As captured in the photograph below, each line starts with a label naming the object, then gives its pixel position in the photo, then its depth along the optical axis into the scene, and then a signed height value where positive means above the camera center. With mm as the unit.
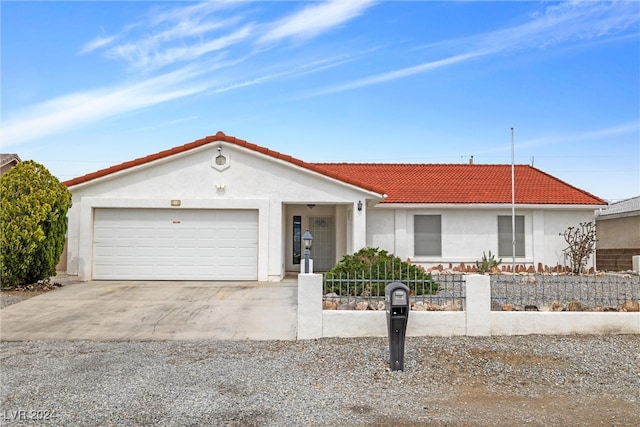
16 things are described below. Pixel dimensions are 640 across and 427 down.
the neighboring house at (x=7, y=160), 23422 +4363
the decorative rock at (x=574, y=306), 8109 -894
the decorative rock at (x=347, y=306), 8098 -902
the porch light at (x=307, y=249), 8039 +36
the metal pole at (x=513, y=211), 16169 +1343
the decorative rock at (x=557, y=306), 8178 -905
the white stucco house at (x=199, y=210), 13977 +1171
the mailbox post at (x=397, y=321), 6180 -876
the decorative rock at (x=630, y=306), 8156 -898
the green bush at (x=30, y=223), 12109 +700
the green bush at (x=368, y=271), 8613 -412
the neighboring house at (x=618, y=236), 19453 +655
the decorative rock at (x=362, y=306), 8078 -899
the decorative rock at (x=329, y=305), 8008 -875
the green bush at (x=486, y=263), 15788 -386
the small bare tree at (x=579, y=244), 16458 +262
